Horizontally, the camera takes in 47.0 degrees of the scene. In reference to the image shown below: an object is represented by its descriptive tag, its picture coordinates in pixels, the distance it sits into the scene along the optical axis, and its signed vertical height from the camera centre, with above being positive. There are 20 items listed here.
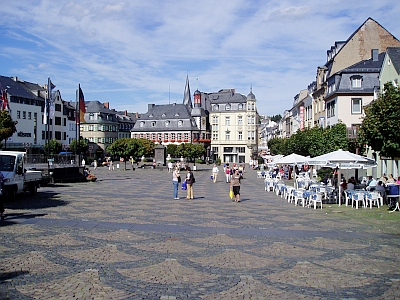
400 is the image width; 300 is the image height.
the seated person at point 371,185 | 23.83 -1.22
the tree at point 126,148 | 63.59 +1.93
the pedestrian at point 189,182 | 23.58 -1.03
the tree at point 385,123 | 20.11 +1.71
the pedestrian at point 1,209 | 15.48 -1.59
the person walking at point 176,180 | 23.58 -0.94
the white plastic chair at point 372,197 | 20.82 -1.60
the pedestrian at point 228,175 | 40.41 -1.17
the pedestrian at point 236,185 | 23.04 -1.17
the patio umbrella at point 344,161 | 22.23 +0.04
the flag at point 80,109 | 41.28 +4.83
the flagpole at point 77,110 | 41.96 +5.03
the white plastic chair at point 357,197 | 20.89 -1.61
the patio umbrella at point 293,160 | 30.09 +0.12
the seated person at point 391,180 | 21.84 -0.90
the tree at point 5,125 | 38.84 +3.21
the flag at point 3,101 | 36.72 +4.93
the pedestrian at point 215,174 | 39.88 -1.08
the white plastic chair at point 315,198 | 21.06 -1.66
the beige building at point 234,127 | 109.62 +8.32
